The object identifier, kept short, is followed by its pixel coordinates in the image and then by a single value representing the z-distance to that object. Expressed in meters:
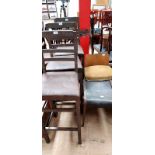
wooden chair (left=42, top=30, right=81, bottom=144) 1.23
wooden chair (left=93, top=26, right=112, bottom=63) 2.66
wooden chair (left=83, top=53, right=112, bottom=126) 1.66
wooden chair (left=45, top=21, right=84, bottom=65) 1.96
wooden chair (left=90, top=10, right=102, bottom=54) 2.99
